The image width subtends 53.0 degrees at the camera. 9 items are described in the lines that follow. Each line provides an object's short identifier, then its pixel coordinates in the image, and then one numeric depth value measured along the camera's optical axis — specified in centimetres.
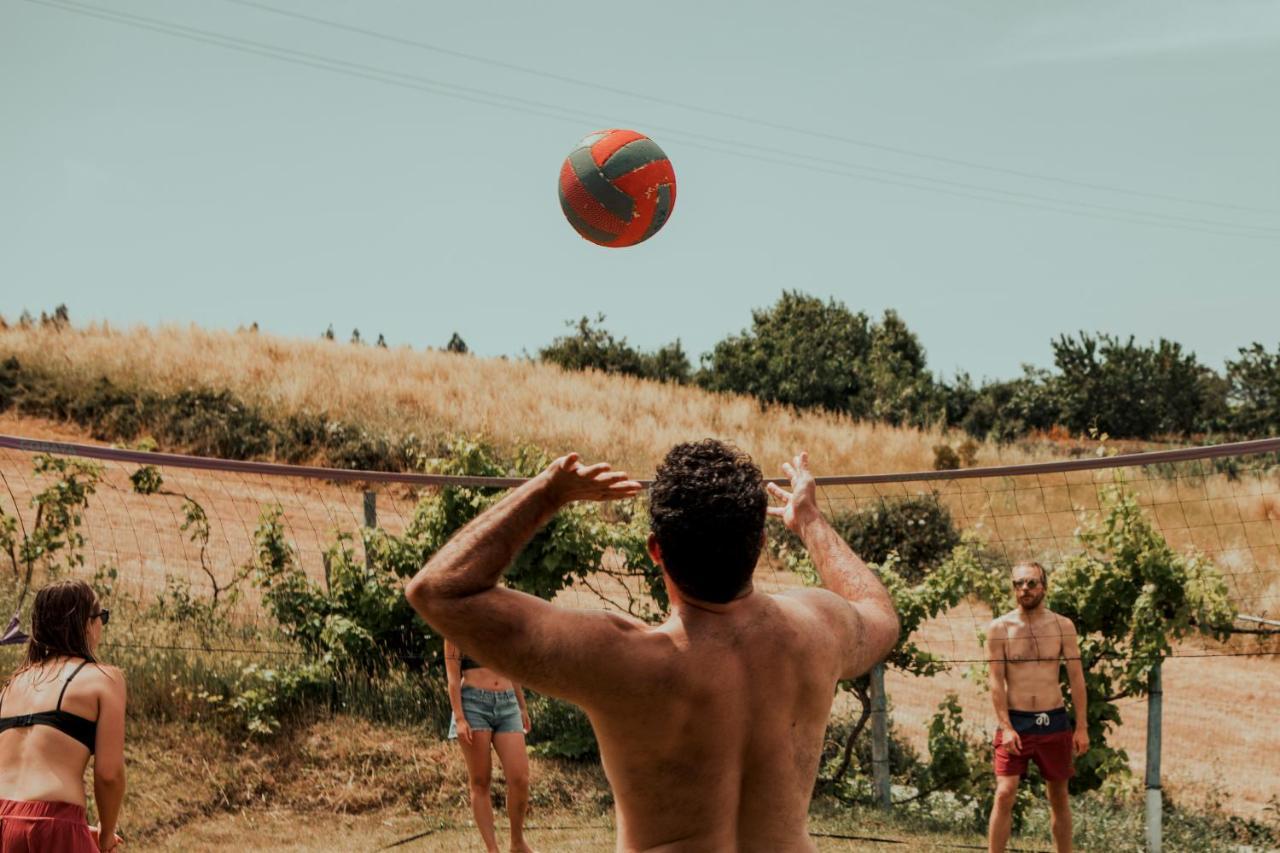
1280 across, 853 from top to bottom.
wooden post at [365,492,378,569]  1072
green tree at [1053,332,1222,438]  3972
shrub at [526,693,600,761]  998
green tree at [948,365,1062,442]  4194
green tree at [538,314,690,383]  4178
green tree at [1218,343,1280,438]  3853
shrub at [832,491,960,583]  1897
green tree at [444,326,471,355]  4556
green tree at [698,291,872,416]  4309
